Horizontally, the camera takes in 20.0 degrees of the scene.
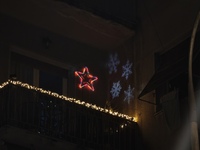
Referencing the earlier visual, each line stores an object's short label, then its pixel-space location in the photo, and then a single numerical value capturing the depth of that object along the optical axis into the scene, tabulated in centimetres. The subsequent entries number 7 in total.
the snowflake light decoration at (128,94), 1938
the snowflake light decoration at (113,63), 2056
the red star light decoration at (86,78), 1986
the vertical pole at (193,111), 1240
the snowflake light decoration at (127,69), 1975
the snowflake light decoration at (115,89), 2011
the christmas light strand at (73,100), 1638
